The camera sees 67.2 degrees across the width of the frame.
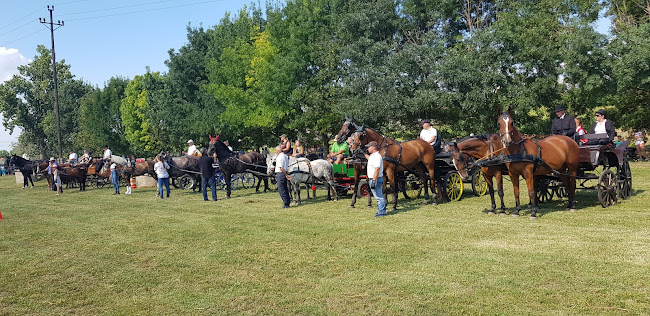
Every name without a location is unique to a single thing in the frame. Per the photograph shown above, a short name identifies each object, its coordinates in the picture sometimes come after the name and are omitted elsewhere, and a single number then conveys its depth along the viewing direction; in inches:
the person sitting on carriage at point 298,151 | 686.8
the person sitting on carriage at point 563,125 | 515.5
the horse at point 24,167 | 1280.8
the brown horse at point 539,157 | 444.7
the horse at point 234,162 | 802.8
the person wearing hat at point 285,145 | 666.6
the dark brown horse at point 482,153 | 462.9
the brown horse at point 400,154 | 551.2
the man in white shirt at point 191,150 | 1018.1
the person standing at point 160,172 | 824.9
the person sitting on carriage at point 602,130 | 486.7
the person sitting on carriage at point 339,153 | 684.7
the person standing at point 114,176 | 954.7
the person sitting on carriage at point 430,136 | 613.6
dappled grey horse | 648.4
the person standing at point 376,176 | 497.7
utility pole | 1616.6
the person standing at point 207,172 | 749.9
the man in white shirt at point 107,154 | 1088.2
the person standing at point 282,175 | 611.5
